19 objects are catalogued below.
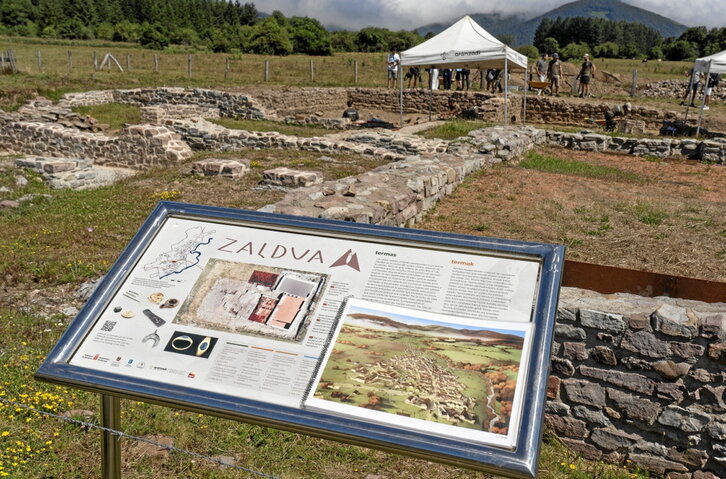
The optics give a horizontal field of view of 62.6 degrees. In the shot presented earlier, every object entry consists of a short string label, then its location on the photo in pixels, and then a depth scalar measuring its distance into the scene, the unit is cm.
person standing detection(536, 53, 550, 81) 2456
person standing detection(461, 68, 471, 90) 2574
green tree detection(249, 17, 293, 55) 4791
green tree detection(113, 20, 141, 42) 5731
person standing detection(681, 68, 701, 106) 2164
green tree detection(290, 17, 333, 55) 5097
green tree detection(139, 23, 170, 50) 4997
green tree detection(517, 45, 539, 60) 5806
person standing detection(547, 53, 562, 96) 2392
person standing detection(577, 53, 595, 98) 2334
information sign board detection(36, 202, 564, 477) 203
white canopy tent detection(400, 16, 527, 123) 1628
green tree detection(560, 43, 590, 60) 5470
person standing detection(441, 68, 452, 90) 2580
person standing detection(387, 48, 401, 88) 2568
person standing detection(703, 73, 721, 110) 2152
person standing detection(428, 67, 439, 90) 2425
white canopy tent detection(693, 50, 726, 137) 1595
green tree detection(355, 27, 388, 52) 6706
